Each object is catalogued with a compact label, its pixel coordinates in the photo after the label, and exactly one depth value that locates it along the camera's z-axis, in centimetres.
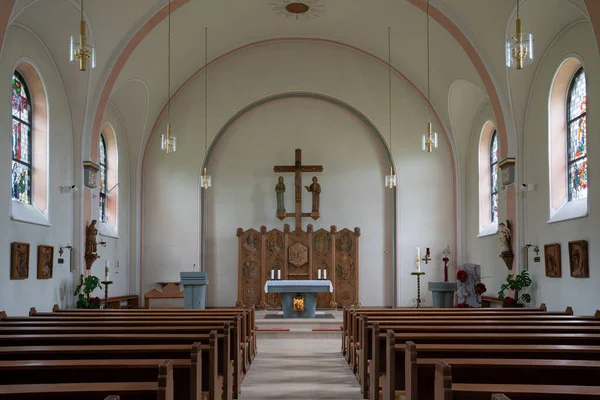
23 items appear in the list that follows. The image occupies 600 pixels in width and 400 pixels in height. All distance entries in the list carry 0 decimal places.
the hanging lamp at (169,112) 1219
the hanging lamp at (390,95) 1532
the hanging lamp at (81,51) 750
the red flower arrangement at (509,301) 1280
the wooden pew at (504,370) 422
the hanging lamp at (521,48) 739
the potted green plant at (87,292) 1283
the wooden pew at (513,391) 324
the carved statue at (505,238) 1331
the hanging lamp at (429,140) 1209
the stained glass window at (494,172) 1581
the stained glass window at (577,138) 1138
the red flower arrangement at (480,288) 1390
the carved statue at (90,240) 1342
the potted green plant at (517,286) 1262
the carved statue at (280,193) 1752
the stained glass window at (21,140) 1147
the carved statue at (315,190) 1747
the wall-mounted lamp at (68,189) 1275
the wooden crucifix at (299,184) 1758
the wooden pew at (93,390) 337
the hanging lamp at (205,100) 1736
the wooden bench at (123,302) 1506
